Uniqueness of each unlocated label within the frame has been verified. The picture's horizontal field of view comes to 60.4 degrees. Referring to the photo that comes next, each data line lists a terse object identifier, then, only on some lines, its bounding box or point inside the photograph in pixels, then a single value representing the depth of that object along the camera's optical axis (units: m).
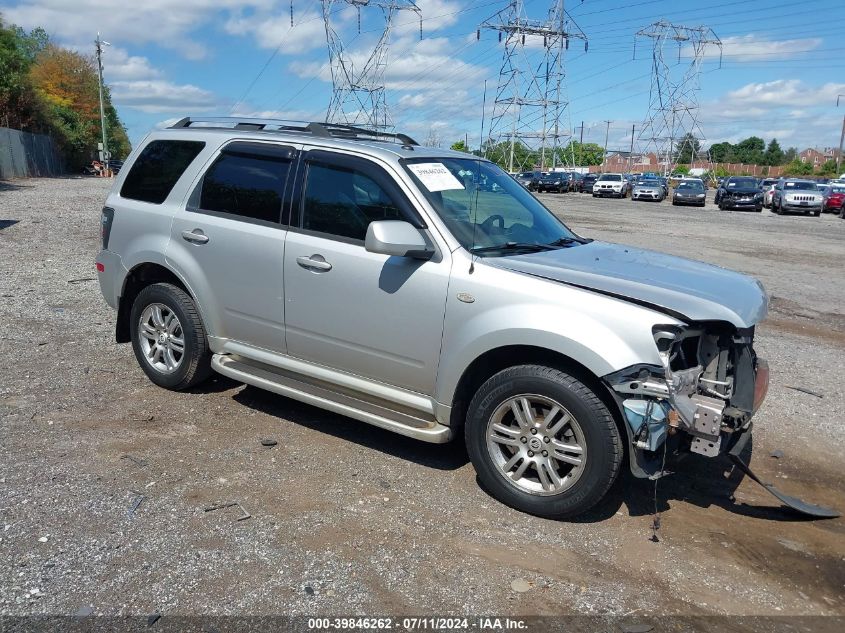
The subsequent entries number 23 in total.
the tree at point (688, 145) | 85.06
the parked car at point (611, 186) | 46.41
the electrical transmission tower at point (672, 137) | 78.19
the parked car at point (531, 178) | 52.75
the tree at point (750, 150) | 123.25
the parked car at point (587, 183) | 56.12
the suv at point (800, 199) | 32.84
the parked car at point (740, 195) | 35.22
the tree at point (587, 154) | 118.67
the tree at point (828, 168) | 89.26
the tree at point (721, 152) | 130.25
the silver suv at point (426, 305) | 3.70
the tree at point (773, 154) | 117.94
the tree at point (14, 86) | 44.81
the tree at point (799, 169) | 92.44
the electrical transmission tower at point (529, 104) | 61.72
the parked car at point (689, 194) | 39.22
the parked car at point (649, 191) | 42.53
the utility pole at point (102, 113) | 64.11
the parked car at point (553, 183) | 52.53
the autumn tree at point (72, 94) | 65.88
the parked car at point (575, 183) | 55.98
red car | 33.94
